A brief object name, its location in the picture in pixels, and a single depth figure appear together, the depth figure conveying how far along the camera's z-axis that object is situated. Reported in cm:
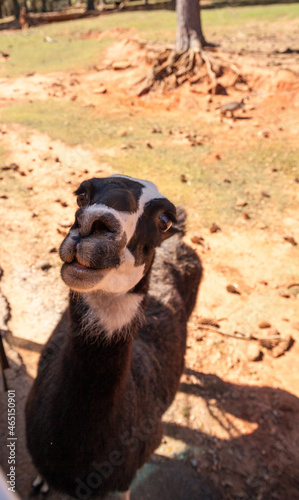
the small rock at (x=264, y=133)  1106
